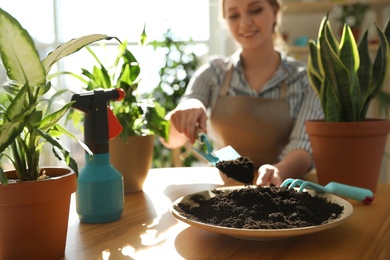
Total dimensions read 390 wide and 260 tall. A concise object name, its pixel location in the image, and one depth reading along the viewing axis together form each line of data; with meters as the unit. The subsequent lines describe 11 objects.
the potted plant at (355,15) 2.99
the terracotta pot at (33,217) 0.65
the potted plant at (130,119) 1.10
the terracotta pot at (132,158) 1.12
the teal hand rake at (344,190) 0.96
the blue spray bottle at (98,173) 0.87
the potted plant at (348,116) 1.07
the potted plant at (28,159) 0.63
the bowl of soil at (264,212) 0.71
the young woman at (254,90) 1.83
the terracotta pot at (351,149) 1.06
